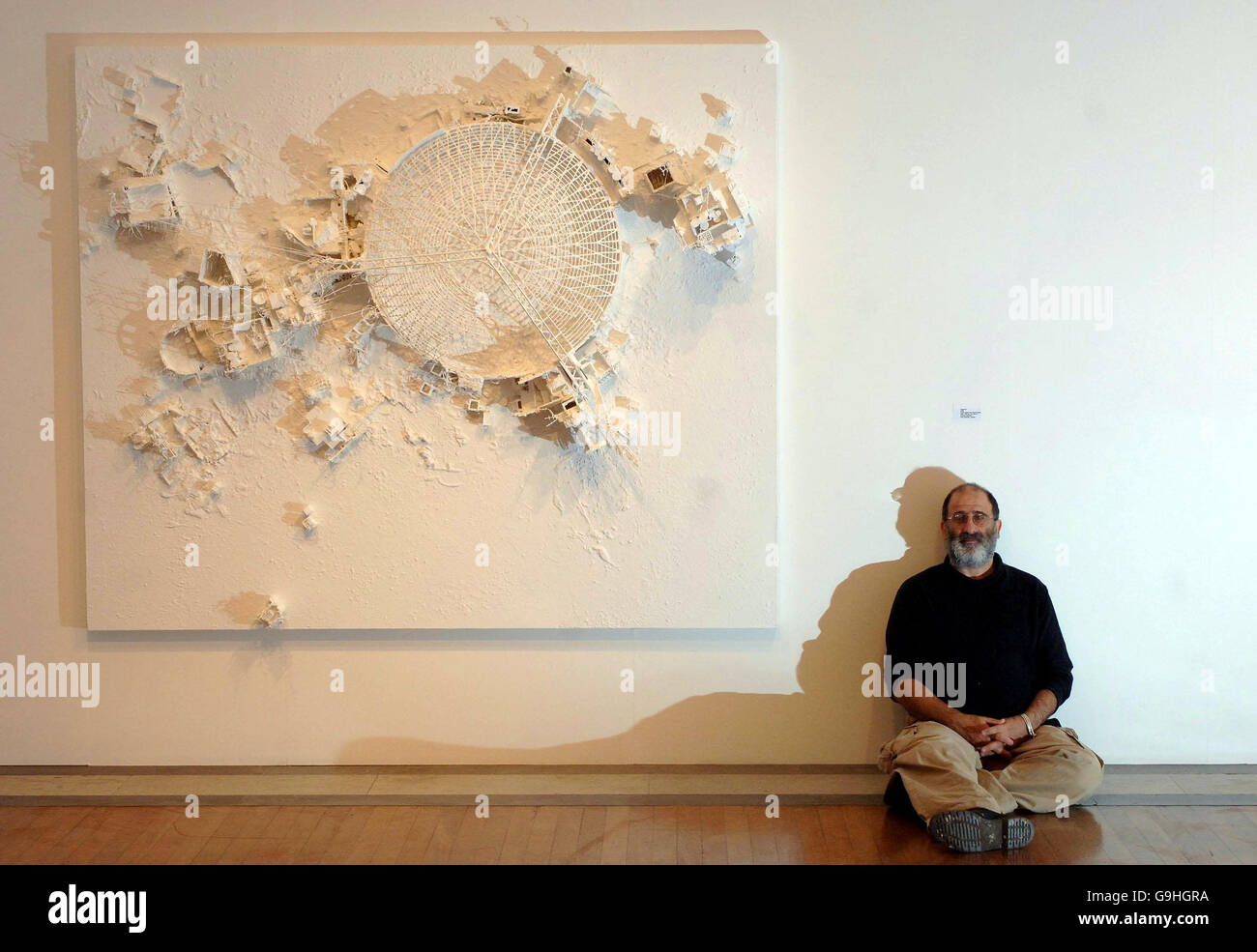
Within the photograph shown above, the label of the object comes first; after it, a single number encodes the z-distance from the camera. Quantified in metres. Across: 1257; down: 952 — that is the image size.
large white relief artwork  3.58
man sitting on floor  3.44
